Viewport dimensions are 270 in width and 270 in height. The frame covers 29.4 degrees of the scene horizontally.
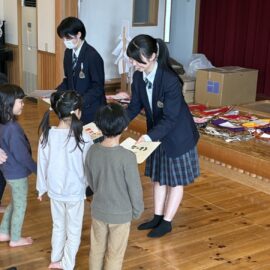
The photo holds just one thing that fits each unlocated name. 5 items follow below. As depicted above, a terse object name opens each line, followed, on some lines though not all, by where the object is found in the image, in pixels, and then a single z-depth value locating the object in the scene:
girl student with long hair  2.54
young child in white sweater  2.23
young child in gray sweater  2.03
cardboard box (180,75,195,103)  5.95
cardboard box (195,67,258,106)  5.61
